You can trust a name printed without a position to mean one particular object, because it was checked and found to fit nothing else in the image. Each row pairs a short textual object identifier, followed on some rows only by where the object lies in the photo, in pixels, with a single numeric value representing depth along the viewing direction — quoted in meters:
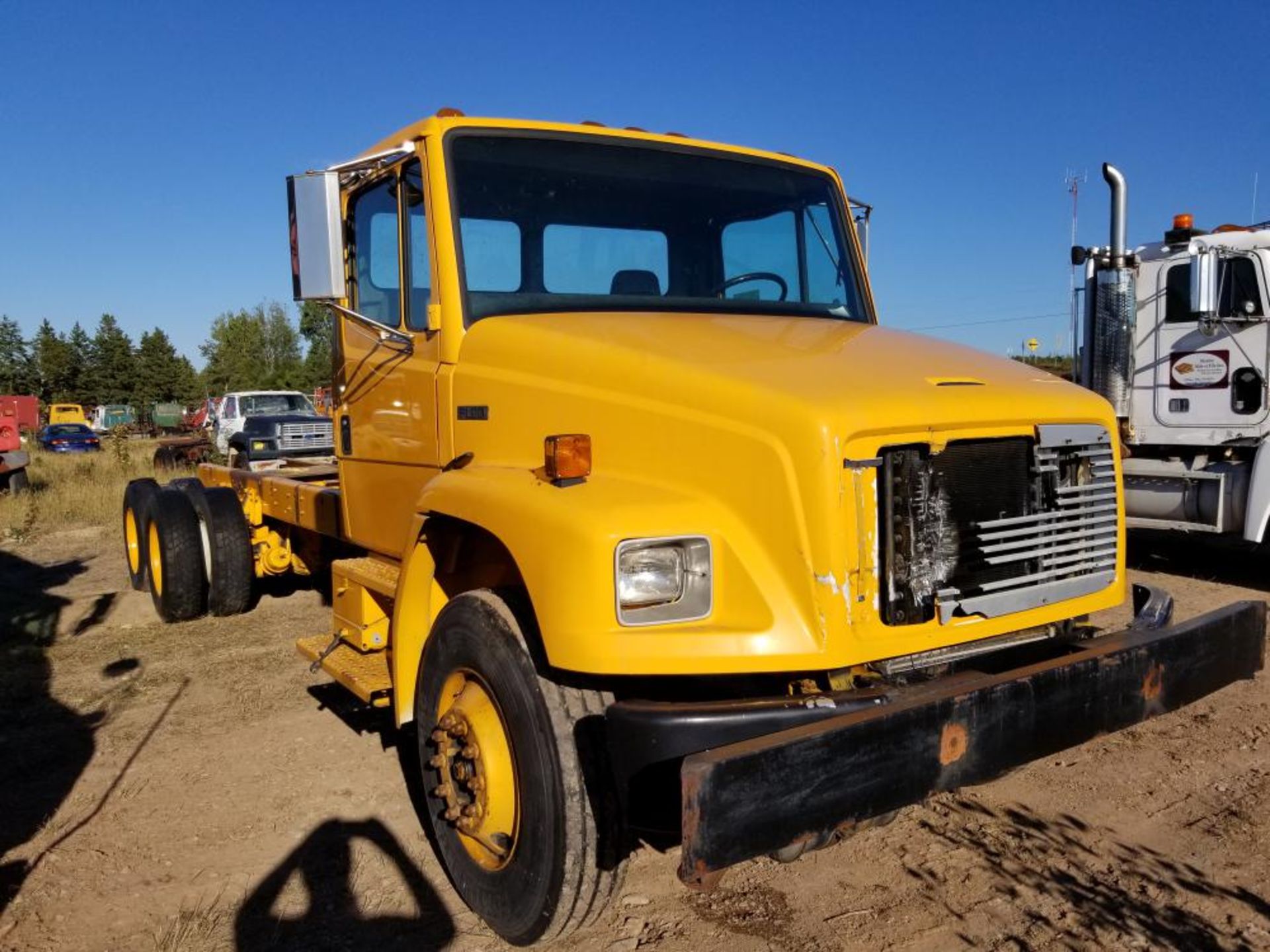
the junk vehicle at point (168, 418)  46.94
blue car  32.06
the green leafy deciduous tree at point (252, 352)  66.88
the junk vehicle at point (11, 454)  16.09
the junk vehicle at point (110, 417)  49.03
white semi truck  8.33
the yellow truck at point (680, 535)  2.58
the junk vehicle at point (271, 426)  13.73
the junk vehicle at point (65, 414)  37.50
